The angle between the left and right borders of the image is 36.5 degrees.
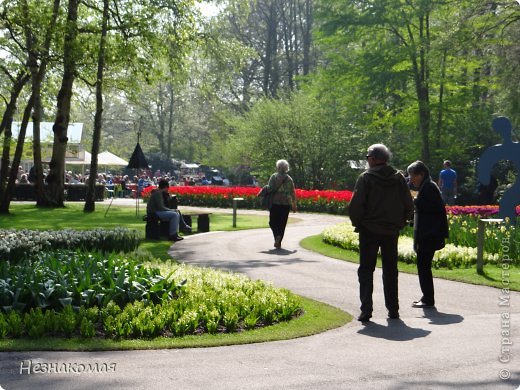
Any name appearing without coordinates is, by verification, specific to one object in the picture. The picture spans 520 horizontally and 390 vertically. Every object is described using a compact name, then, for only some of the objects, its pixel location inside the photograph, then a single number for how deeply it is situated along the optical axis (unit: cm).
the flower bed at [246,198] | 3103
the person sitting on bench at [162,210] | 1745
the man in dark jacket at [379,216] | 823
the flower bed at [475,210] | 2191
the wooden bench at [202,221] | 1986
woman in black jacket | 918
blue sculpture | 1775
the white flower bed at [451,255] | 1295
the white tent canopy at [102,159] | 4519
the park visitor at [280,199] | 1562
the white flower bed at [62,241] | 1111
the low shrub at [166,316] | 694
